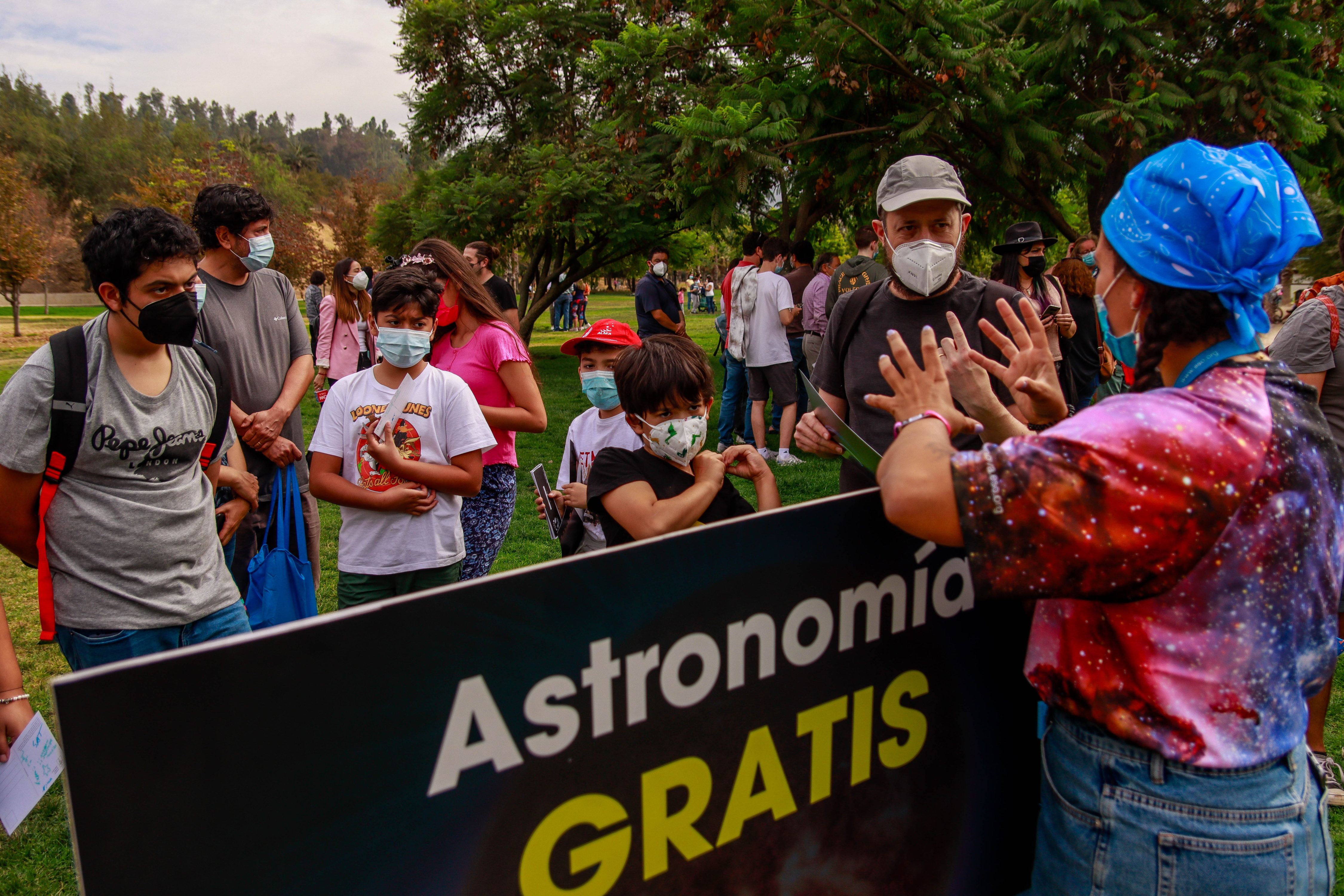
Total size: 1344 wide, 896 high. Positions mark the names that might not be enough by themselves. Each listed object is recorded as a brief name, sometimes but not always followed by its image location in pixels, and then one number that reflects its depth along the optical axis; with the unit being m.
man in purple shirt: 8.02
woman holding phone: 5.98
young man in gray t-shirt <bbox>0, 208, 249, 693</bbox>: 2.26
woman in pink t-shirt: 3.52
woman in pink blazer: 7.71
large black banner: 1.03
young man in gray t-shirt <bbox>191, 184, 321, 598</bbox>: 3.63
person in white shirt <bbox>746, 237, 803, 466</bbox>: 7.84
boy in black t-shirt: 2.31
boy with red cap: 3.22
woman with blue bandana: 1.15
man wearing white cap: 2.68
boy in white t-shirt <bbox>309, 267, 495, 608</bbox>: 2.98
